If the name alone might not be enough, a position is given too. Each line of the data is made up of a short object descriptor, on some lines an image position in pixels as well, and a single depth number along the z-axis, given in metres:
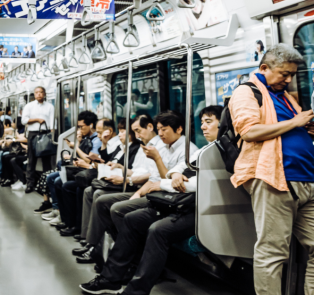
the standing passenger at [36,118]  7.91
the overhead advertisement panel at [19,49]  8.44
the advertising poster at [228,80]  3.67
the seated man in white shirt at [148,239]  2.99
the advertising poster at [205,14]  3.88
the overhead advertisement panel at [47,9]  5.22
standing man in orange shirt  2.34
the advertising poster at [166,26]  4.73
